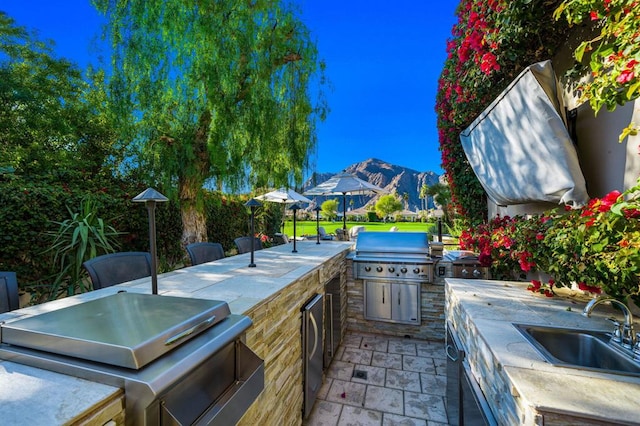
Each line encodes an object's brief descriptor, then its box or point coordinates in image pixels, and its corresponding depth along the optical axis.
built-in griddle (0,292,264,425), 0.91
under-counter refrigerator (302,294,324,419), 2.56
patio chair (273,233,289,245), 8.02
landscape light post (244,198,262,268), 2.91
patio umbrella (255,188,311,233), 5.68
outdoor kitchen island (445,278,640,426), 1.01
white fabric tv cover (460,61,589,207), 2.12
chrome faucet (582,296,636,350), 1.42
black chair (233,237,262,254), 4.49
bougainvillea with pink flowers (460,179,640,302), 1.25
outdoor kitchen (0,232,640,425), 0.88
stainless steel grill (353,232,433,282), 4.12
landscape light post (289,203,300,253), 4.20
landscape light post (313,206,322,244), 4.85
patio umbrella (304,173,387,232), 7.20
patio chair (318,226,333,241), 7.59
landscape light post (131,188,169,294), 1.71
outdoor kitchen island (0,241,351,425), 0.78
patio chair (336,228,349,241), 7.53
